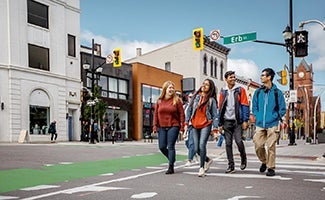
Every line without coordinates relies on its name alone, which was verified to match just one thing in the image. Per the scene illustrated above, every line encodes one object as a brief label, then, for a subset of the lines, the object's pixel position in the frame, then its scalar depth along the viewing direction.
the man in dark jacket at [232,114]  7.29
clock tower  118.19
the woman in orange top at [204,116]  7.19
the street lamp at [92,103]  24.94
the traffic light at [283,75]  21.00
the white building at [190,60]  47.59
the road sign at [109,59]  27.65
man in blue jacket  6.94
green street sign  19.31
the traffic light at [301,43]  14.39
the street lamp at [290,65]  18.66
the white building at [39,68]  25.62
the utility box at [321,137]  25.53
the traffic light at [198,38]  19.97
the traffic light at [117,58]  26.14
